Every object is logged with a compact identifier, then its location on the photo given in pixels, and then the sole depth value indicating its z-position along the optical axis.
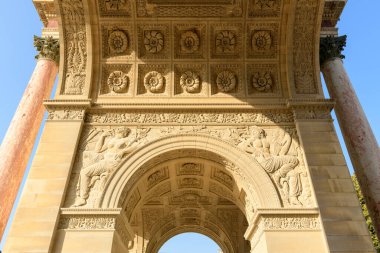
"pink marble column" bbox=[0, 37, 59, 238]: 8.95
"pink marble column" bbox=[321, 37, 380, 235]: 8.91
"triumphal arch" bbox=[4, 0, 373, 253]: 8.73
